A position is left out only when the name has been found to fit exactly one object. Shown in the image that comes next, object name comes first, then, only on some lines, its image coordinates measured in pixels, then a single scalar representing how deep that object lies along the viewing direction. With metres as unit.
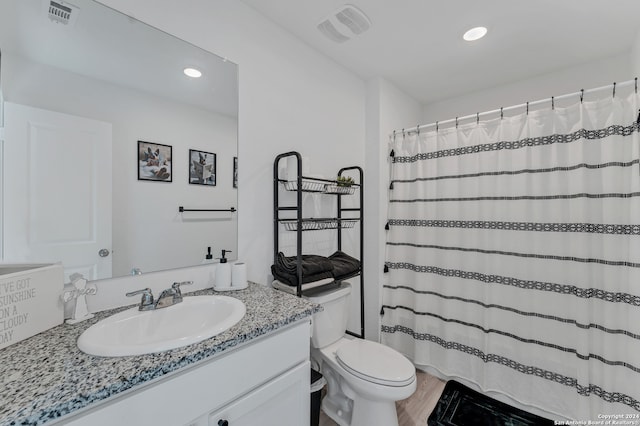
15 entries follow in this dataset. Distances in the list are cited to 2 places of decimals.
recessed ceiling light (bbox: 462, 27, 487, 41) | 1.69
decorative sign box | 0.77
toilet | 1.35
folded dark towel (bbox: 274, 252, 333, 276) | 1.48
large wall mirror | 0.94
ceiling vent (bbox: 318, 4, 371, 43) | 1.53
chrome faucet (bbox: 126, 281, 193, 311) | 1.05
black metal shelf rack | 1.51
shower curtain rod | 1.46
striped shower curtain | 1.48
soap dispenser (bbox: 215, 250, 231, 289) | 1.32
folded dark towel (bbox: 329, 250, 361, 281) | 1.68
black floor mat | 1.65
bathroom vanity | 0.60
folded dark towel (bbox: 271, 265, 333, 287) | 1.47
